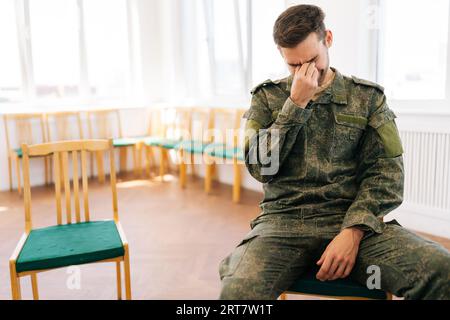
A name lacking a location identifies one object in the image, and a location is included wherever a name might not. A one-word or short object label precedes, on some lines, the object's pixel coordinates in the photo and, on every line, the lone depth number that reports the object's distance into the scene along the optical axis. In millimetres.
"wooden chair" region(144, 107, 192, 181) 5168
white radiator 3082
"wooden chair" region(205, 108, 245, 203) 4160
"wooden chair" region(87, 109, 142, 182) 5262
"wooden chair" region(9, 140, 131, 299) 1774
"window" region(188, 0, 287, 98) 4562
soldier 1315
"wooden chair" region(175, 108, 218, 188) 4652
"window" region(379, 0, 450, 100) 3162
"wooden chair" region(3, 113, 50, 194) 4859
